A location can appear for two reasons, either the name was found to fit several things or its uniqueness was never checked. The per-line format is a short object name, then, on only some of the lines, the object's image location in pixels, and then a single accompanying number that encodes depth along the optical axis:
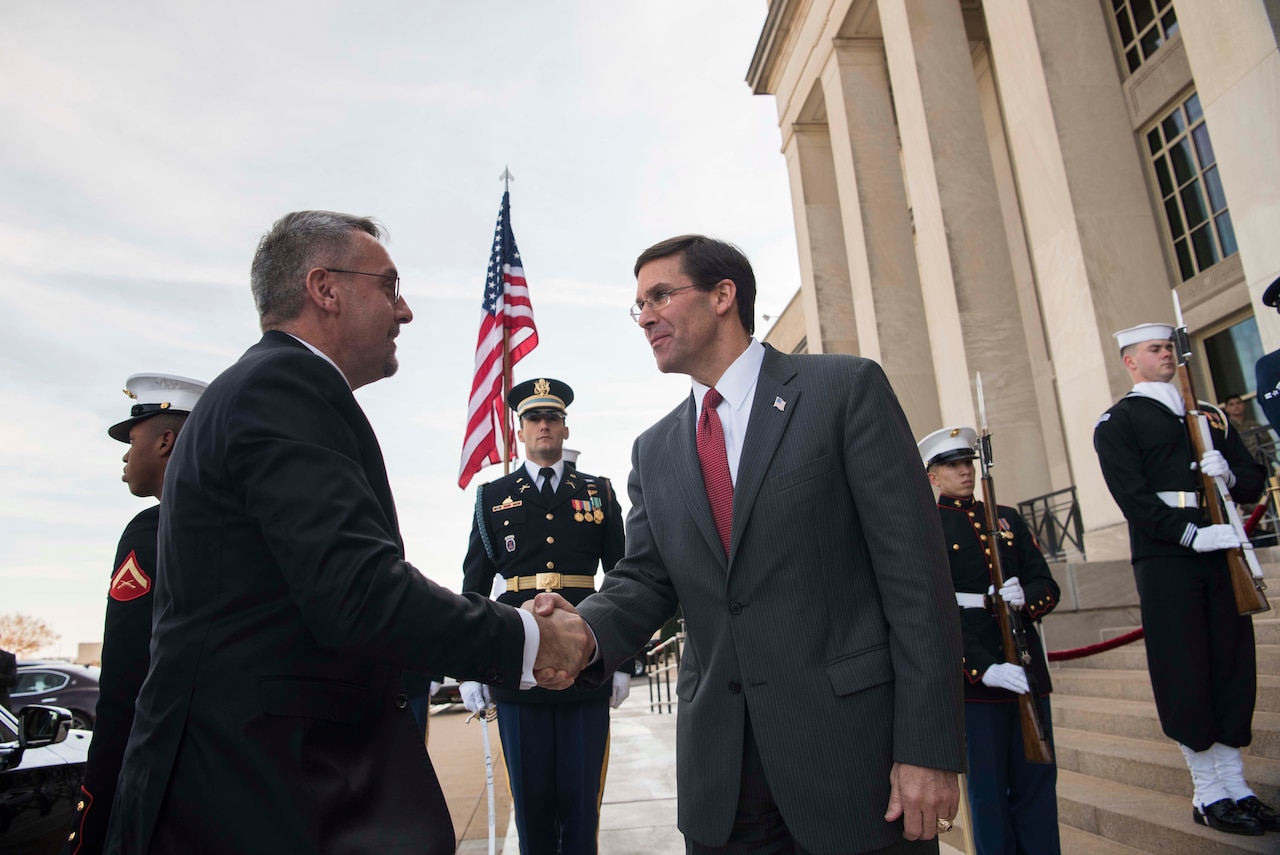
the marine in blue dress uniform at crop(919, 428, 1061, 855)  4.52
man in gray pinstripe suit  2.12
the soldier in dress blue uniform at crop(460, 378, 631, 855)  4.50
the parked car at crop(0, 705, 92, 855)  3.77
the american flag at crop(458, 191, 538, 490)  8.04
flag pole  7.04
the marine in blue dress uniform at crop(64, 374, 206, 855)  2.68
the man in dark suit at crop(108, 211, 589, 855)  1.77
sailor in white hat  4.43
